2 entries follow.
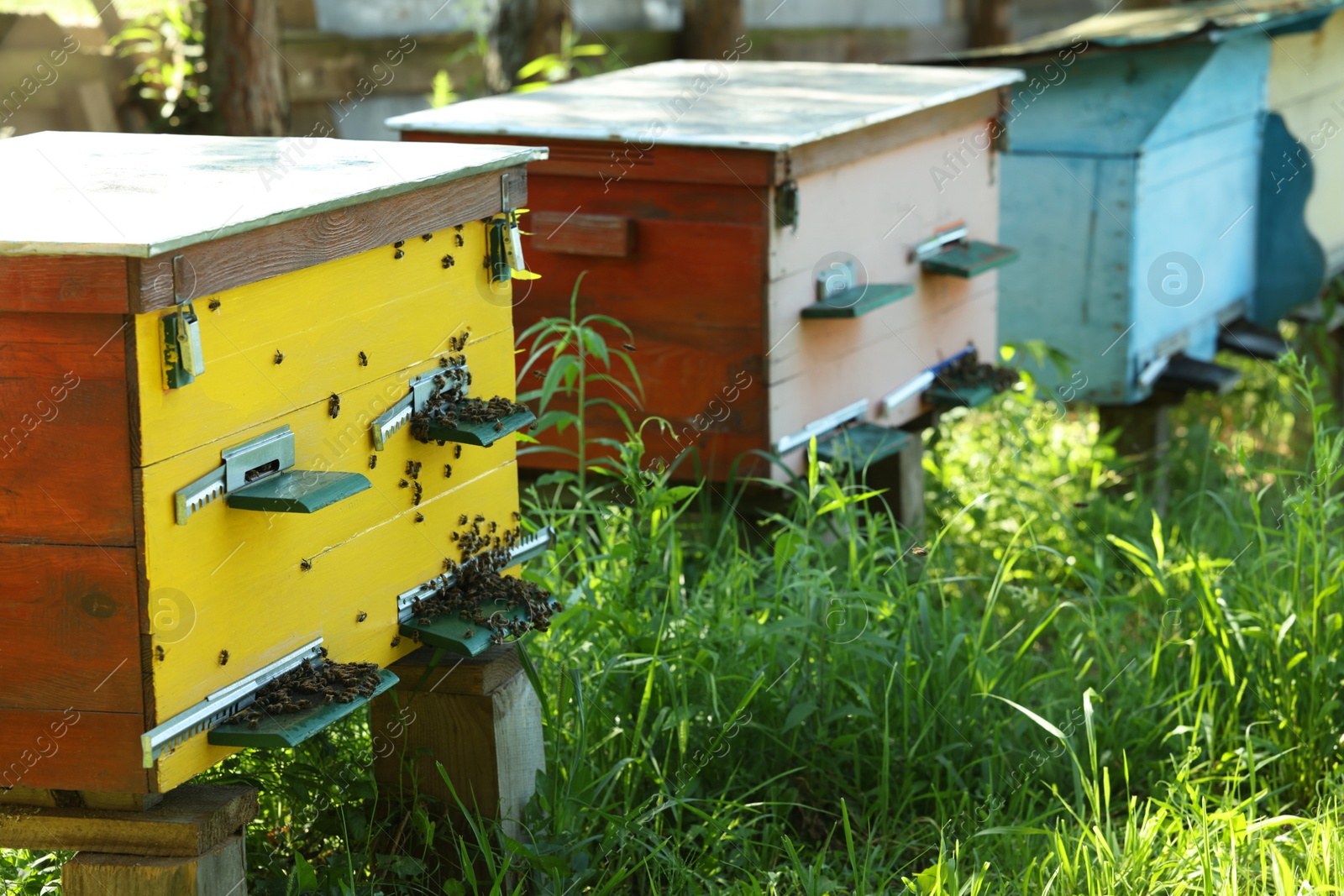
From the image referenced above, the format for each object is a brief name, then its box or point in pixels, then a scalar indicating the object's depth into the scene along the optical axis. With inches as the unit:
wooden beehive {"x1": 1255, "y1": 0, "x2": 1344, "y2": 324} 215.0
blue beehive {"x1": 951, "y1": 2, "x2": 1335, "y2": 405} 183.2
